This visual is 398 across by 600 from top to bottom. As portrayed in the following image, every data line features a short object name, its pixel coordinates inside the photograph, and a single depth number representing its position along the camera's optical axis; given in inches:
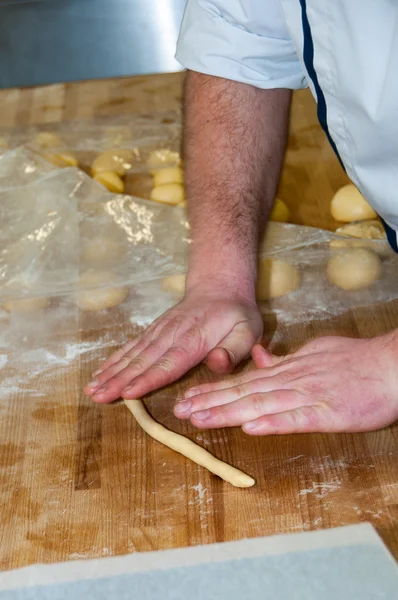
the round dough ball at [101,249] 56.6
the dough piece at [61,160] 62.9
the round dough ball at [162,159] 62.7
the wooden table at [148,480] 44.7
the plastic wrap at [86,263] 52.3
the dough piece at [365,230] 56.7
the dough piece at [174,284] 54.5
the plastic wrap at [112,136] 63.8
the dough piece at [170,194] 59.7
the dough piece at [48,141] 64.4
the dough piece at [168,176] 61.0
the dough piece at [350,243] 55.9
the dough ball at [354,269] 53.7
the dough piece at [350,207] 57.8
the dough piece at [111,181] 60.7
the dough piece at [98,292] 54.0
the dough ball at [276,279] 53.9
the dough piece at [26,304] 54.3
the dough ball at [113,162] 61.9
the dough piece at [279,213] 58.2
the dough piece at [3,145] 63.8
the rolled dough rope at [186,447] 45.7
